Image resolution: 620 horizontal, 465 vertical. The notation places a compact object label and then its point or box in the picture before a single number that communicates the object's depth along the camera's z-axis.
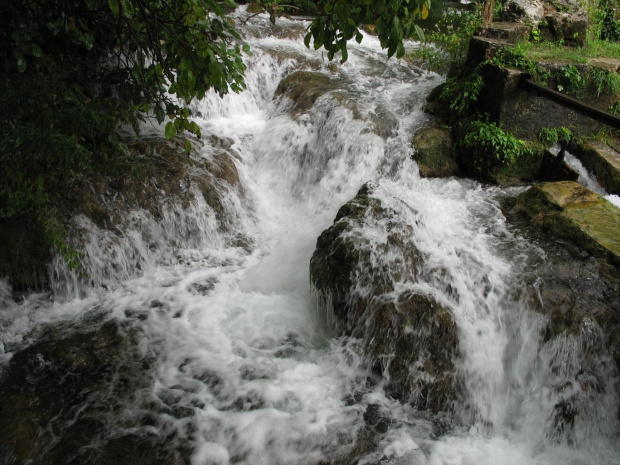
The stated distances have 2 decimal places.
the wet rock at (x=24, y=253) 4.72
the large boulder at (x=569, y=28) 7.85
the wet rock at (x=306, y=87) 8.46
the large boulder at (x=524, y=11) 7.99
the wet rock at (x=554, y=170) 6.10
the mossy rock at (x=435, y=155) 6.95
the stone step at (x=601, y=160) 5.89
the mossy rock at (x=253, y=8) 12.78
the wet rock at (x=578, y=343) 3.57
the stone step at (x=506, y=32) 7.43
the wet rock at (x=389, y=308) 3.87
